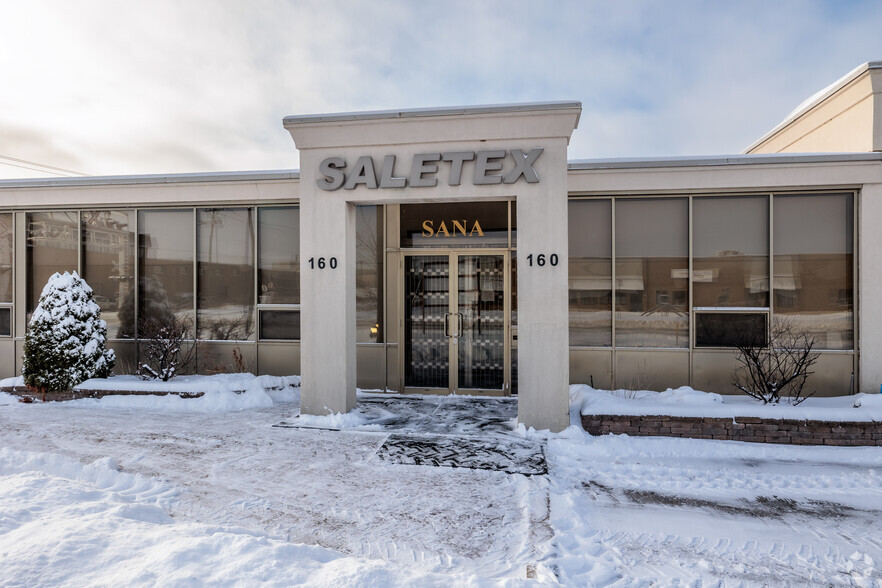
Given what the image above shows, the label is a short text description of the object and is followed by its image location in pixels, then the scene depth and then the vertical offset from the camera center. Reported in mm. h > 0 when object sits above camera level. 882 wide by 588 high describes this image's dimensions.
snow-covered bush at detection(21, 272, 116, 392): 8398 -743
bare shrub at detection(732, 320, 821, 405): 7336 -1039
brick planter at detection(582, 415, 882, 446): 6180 -1740
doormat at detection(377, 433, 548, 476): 5484 -1878
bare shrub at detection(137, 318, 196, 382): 9055 -1002
